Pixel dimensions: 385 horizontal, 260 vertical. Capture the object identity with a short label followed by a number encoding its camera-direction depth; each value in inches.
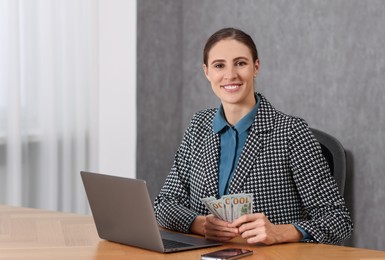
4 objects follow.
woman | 158.3
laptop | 133.6
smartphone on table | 128.3
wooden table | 134.0
